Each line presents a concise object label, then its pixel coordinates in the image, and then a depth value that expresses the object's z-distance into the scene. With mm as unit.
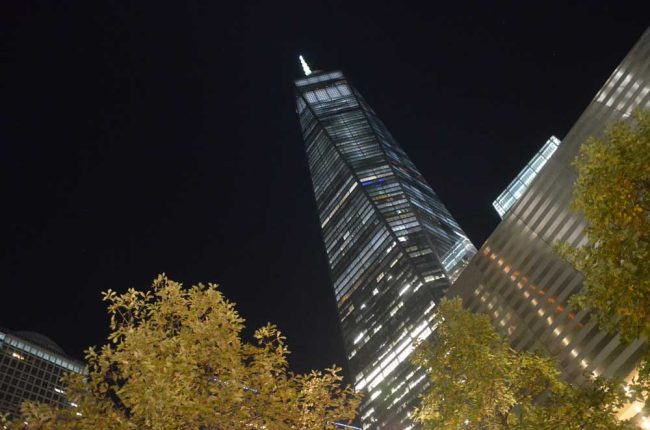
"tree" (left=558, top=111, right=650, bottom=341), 10406
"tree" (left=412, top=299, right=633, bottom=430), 14641
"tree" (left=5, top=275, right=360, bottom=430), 9555
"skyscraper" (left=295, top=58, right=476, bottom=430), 95938
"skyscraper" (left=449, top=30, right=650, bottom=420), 33375
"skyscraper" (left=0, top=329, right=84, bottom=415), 92125
